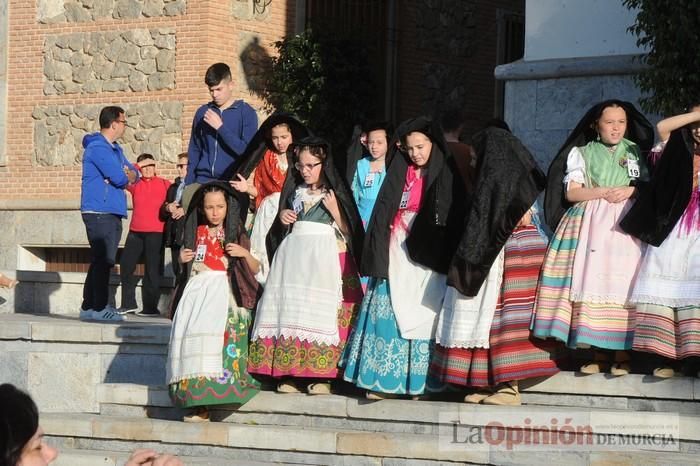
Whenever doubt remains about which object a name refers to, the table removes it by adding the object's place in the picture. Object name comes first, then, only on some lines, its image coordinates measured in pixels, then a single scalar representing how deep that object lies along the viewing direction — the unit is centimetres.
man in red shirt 1728
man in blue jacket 1524
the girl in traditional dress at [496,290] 1035
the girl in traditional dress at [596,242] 1032
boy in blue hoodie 1264
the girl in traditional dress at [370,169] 1231
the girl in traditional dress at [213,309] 1117
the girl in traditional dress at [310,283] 1112
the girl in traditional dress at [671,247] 1005
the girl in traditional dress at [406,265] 1075
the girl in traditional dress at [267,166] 1200
